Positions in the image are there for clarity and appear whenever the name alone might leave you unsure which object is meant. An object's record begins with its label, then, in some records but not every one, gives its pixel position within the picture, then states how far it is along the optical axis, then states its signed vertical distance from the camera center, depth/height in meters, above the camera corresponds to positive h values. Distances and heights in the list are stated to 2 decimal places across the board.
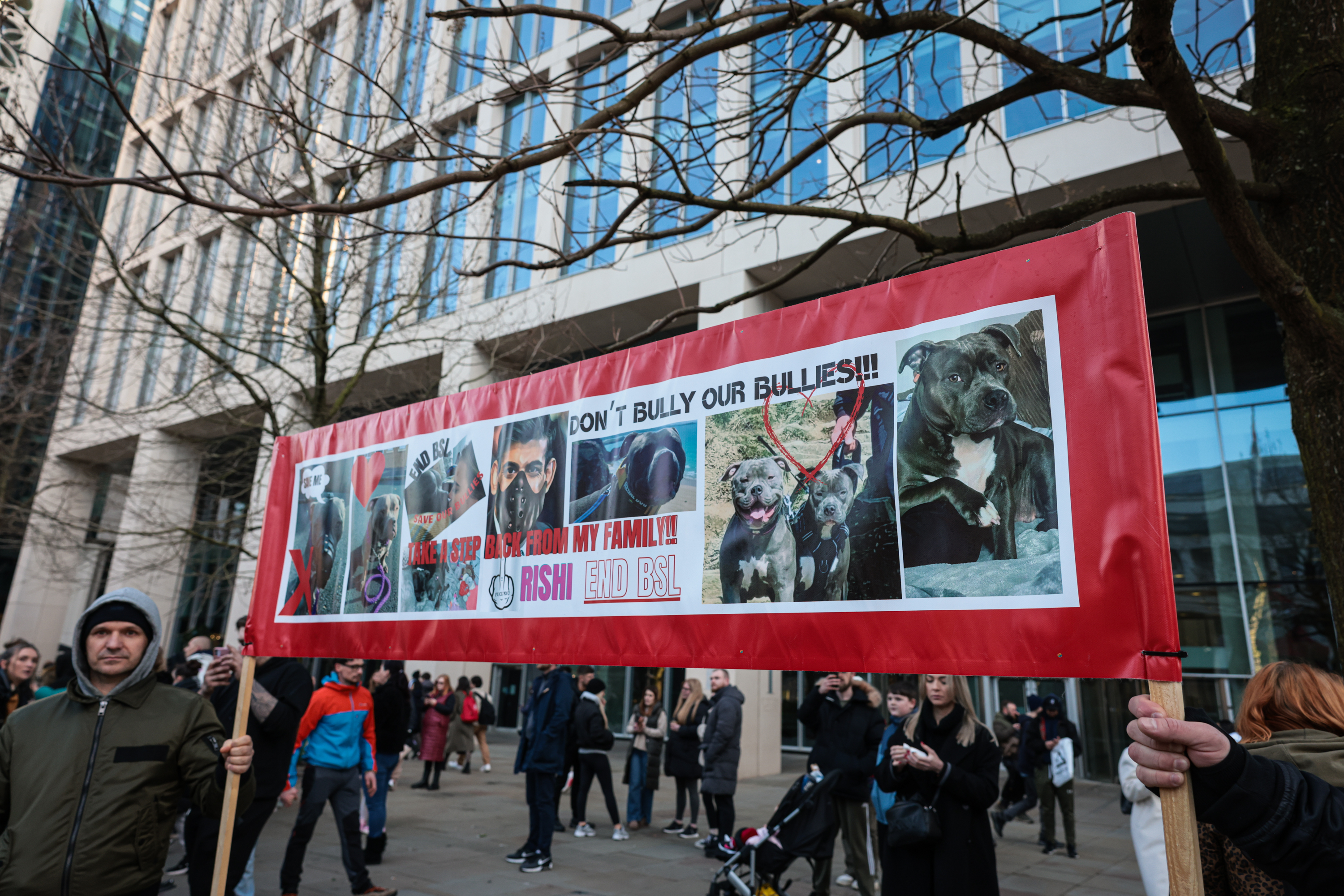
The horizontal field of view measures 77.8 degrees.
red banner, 2.14 +0.57
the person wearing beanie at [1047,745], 9.32 -0.64
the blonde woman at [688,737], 9.28 -0.69
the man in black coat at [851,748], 6.75 -0.54
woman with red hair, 2.13 -0.09
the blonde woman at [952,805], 3.95 -0.57
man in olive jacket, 2.82 -0.39
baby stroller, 5.78 -1.10
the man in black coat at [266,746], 5.17 -0.55
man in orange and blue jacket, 6.06 -0.74
